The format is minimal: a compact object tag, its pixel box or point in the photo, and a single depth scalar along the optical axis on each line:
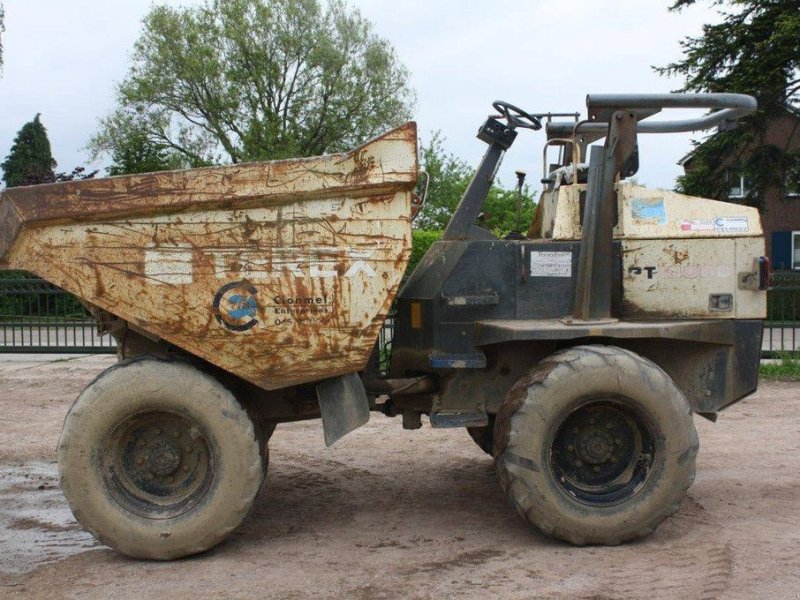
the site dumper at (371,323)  4.98
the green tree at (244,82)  38.06
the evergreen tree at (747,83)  22.81
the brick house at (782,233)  32.78
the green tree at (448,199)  15.00
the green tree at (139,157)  28.81
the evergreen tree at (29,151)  42.69
